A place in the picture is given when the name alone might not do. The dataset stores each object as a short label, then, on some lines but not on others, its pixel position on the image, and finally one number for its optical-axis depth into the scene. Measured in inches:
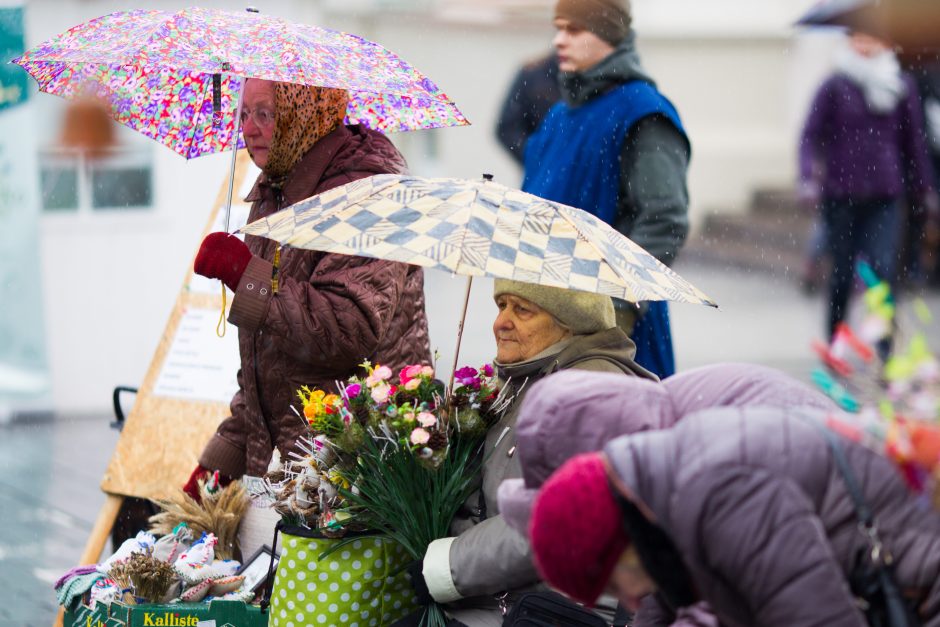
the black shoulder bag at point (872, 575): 187.2
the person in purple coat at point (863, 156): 647.8
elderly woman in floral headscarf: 308.2
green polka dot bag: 284.2
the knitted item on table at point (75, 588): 333.1
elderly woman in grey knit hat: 268.4
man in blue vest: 372.5
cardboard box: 314.5
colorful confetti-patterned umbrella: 297.3
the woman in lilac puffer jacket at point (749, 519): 180.1
